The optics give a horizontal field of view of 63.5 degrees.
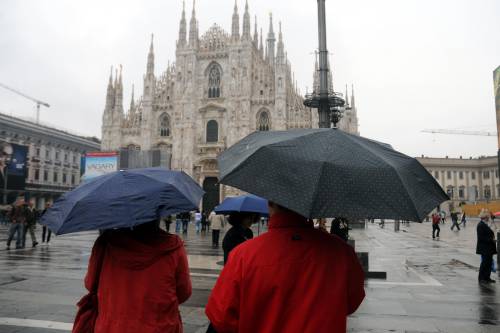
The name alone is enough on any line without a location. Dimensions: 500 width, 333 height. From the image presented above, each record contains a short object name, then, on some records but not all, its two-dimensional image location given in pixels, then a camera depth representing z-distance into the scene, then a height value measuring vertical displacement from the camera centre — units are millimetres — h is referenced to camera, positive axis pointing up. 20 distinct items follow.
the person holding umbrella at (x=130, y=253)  2605 -323
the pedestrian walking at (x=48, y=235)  14741 -1146
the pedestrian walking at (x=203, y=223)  26133 -1127
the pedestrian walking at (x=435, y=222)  19614 -693
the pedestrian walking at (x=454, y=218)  28178 -692
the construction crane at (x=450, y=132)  113625 +21770
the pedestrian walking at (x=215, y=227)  15180 -794
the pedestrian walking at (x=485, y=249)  8441 -846
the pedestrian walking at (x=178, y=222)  23272 -966
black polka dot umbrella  1934 +144
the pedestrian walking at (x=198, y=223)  24516 -1053
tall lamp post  11852 +3897
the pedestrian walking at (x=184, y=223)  22422 -998
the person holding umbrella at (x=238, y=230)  5047 -314
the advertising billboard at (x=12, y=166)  34125 +3297
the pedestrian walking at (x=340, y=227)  9234 -464
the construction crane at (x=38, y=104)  94312 +23565
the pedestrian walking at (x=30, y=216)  13195 -414
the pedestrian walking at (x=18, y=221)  12781 -547
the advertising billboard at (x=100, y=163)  33750 +3508
